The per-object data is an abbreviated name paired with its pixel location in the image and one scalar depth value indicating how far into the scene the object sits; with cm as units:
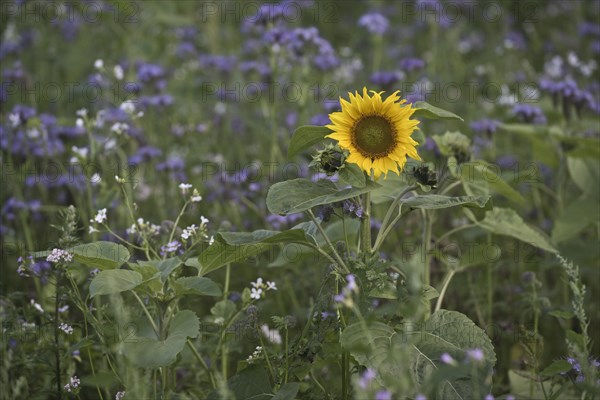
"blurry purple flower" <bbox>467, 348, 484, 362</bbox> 289
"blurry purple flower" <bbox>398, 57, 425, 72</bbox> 836
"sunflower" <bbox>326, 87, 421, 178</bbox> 413
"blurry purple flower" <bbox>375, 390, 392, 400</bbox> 291
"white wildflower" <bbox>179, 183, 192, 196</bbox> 482
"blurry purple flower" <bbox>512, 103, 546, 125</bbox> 726
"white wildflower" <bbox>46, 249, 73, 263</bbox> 420
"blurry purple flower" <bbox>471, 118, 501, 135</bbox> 751
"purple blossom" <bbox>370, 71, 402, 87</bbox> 779
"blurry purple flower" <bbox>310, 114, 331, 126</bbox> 716
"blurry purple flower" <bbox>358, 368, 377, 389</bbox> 281
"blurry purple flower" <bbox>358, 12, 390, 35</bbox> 948
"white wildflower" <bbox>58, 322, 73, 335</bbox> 438
